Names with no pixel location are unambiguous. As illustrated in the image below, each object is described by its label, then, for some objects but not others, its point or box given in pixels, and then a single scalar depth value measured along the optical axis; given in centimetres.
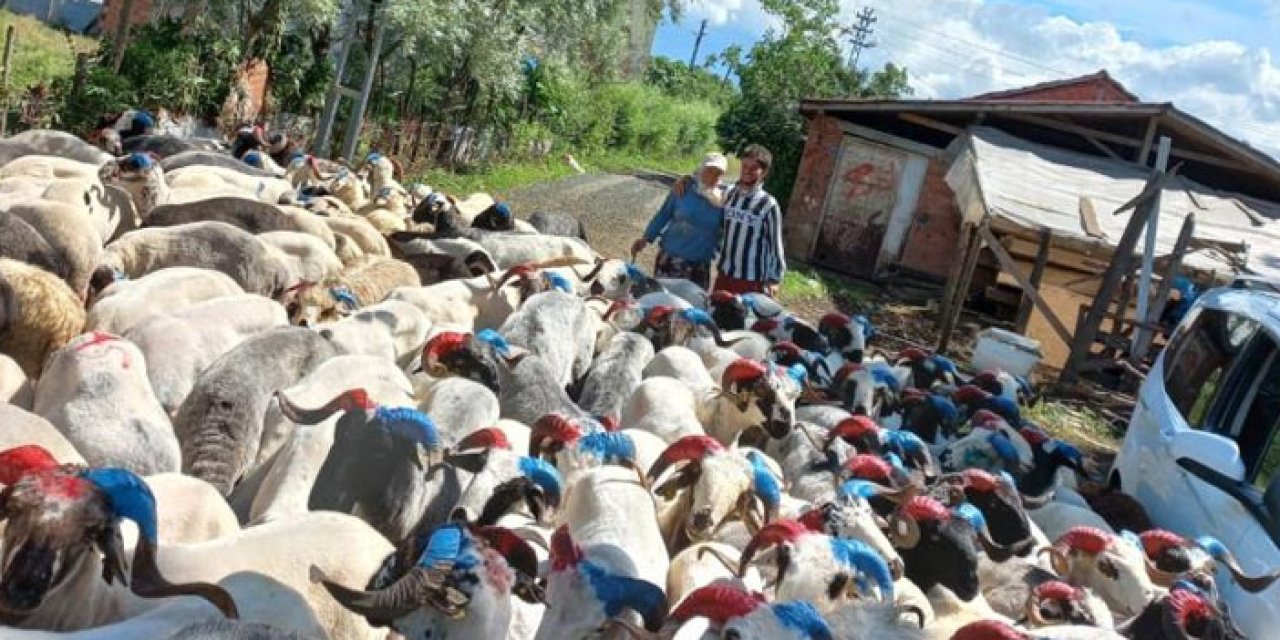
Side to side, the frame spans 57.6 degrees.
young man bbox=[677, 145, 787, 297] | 931
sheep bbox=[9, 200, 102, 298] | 711
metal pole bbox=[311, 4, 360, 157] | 1416
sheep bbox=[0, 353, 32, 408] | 520
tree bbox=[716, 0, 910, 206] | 3012
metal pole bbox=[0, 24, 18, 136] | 1153
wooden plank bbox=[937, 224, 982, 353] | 1422
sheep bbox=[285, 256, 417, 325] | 739
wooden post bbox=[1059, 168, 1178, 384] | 1222
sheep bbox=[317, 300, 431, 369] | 681
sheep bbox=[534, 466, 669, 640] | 391
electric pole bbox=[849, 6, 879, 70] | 6369
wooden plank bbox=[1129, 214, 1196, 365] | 1173
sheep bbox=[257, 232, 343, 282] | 859
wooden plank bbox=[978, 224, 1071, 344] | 1335
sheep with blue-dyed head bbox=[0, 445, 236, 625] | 317
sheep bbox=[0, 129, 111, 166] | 1016
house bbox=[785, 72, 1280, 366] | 1374
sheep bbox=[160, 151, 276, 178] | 1121
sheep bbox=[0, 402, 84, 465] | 420
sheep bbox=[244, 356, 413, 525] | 482
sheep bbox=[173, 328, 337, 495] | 521
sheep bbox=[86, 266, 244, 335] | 635
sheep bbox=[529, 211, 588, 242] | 1288
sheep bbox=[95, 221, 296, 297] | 780
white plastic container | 1134
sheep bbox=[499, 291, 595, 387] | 763
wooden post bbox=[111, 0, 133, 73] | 1333
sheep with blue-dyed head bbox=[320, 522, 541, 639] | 347
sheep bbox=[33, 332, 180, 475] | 471
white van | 545
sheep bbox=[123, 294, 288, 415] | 575
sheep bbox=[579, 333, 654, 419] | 718
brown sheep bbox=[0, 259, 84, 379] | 582
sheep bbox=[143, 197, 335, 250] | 869
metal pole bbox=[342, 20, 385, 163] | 1448
